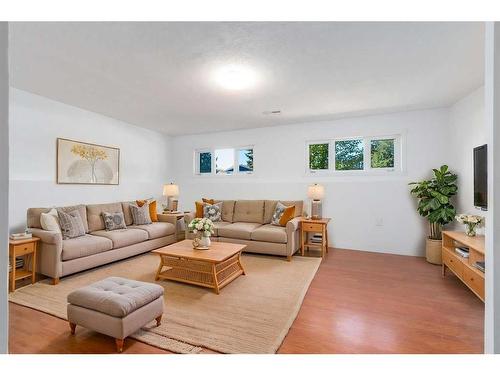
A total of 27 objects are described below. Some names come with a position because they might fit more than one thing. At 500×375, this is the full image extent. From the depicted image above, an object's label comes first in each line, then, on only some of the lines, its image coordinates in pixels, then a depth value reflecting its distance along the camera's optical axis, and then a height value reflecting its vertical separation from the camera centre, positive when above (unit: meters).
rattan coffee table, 2.84 -0.94
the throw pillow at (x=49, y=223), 3.15 -0.45
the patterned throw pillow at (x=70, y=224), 3.34 -0.51
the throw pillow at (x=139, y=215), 4.50 -0.51
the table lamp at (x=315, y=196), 4.49 -0.16
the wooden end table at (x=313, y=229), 4.18 -0.71
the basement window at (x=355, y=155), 4.52 +0.61
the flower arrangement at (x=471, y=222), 2.93 -0.41
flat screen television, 2.37 +0.12
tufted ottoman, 1.76 -0.89
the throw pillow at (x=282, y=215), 4.35 -0.48
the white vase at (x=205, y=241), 3.21 -0.69
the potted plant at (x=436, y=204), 3.68 -0.25
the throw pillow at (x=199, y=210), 5.06 -0.46
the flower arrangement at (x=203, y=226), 3.18 -0.49
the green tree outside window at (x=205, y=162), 6.08 +0.61
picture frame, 3.90 +0.40
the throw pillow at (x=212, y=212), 4.95 -0.49
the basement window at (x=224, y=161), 5.64 +0.60
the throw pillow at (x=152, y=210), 4.85 -0.45
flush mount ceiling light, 2.70 +1.27
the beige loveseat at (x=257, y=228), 3.99 -0.70
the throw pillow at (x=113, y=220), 3.99 -0.54
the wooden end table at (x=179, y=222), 4.97 -0.70
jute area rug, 1.89 -1.15
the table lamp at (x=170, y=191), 5.41 -0.09
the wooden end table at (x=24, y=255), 2.76 -0.81
